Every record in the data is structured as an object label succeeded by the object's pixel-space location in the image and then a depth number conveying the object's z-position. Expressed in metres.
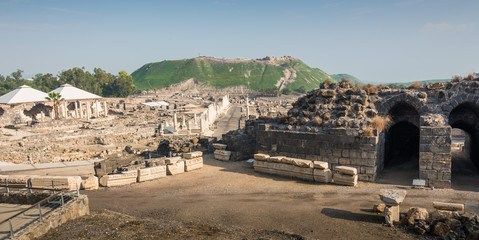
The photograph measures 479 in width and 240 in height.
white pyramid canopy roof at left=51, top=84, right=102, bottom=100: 42.09
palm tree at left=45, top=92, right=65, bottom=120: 38.74
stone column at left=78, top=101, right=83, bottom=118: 44.17
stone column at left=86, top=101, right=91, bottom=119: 42.22
